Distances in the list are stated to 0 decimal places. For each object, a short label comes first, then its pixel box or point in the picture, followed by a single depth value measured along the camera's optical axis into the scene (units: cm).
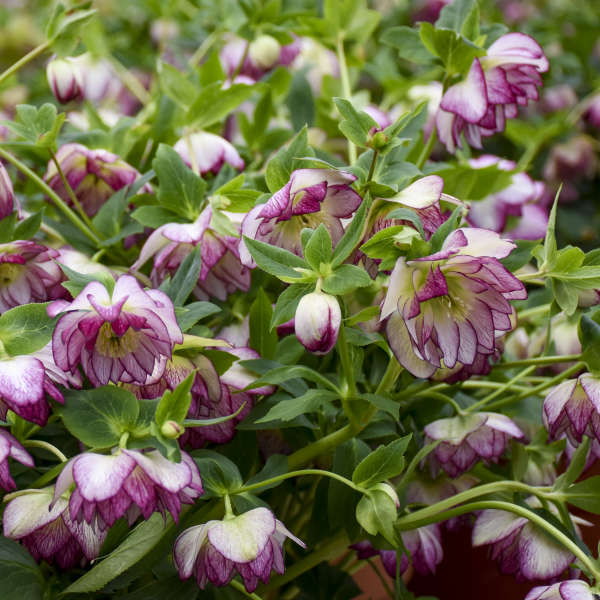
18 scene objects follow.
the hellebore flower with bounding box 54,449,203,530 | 85
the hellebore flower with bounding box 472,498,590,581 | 97
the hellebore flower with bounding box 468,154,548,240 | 116
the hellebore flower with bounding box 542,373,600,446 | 92
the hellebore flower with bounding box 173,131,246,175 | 107
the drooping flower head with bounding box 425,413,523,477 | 98
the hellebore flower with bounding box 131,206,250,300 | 97
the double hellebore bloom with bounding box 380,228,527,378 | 88
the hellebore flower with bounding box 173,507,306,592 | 89
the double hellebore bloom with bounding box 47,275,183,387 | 87
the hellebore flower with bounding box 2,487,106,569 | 89
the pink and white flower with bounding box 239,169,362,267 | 90
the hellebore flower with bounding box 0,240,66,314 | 97
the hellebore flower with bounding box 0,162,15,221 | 97
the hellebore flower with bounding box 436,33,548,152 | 100
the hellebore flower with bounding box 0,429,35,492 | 87
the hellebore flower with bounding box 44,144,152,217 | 105
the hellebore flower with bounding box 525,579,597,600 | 89
